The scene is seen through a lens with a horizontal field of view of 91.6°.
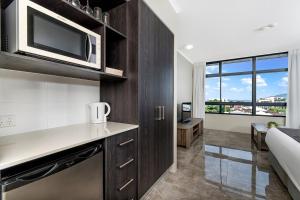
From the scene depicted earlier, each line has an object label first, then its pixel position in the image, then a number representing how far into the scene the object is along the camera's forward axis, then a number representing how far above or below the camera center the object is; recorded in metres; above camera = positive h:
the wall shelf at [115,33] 1.38 +0.66
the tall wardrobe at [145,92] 1.49 +0.08
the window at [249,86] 4.67 +0.45
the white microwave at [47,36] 0.81 +0.42
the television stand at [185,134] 3.47 -0.87
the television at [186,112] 4.22 -0.41
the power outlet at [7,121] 1.06 -0.17
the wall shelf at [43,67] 0.84 +0.23
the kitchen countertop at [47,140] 0.71 -0.28
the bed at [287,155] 1.44 -0.64
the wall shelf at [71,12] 1.02 +0.67
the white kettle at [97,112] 1.58 -0.15
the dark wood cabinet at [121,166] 1.18 -0.60
